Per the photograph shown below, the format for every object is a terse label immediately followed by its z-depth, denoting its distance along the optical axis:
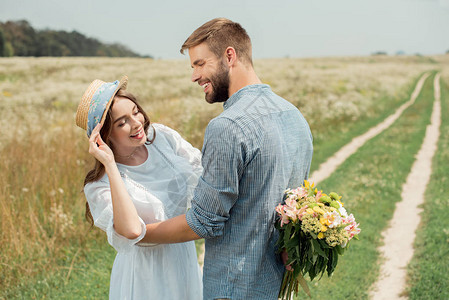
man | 1.92
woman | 2.22
